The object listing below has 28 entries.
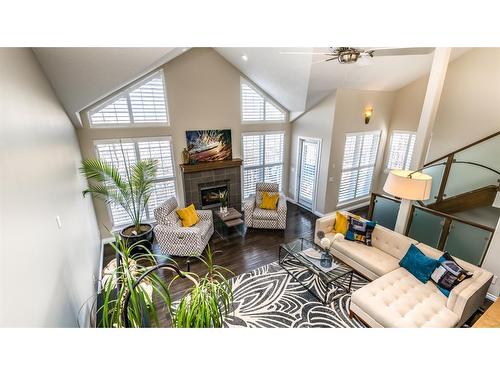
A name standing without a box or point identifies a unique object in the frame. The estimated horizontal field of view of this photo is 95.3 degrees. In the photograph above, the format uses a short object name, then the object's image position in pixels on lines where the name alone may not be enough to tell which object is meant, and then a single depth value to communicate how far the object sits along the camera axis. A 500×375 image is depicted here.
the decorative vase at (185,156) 5.11
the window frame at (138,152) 4.39
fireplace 5.52
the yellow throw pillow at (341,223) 4.12
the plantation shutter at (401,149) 5.81
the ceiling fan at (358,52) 2.71
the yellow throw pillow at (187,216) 4.45
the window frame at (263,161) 5.84
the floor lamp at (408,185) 2.44
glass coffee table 3.27
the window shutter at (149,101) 4.51
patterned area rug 2.93
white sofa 2.52
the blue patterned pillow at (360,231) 3.87
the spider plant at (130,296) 1.19
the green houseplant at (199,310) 1.18
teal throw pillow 2.99
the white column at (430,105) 2.96
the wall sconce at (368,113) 5.43
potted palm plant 3.90
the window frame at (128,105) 4.19
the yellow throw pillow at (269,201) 5.24
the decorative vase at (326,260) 3.39
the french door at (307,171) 5.77
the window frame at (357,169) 5.61
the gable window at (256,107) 5.55
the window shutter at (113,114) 4.29
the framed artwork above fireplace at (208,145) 5.16
